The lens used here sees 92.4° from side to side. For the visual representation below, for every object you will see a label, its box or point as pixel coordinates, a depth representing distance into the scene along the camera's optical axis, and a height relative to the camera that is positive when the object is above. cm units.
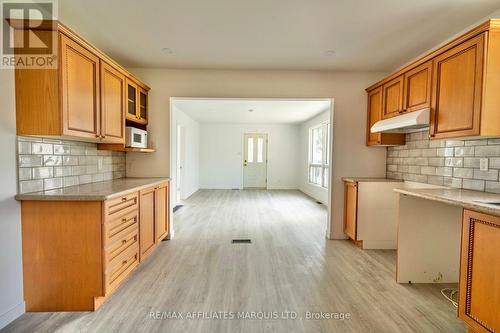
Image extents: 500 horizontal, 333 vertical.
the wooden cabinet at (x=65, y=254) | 187 -78
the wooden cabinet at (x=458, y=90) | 190 +61
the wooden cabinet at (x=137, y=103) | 301 +70
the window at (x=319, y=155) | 646 +9
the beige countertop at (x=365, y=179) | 330 -30
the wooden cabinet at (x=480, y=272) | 144 -72
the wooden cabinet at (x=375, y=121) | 328 +52
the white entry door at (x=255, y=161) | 899 -15
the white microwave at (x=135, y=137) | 296 +23
